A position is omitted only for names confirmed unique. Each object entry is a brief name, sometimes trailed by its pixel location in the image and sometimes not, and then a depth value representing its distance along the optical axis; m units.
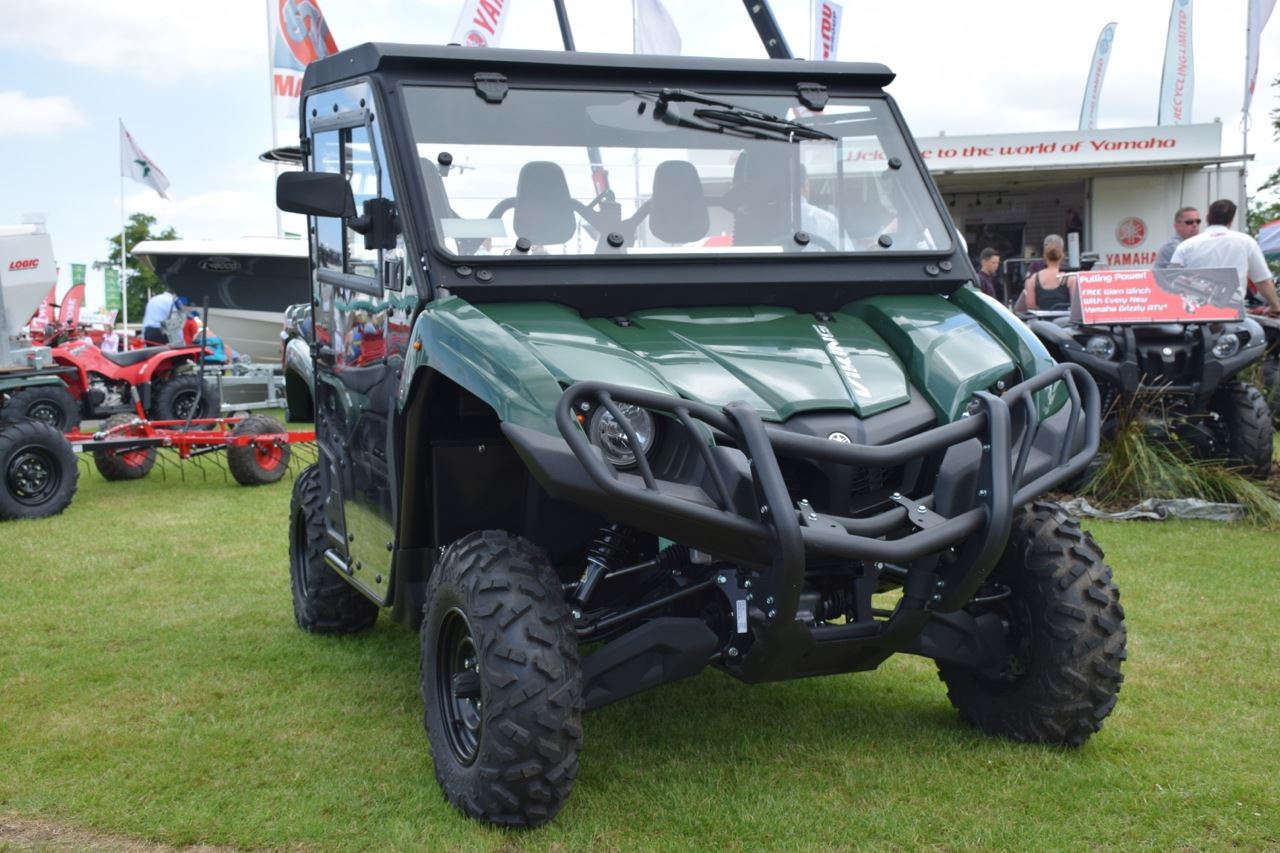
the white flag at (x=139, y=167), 22.56
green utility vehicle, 3.47
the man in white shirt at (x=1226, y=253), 9.87
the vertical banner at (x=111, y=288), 28.28
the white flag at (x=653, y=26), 12.90
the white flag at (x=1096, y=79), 25.64
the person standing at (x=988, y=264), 13.63
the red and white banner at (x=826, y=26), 17.30
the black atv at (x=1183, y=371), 8.66
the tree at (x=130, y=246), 43.97
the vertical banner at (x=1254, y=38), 17.56
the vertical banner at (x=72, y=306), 20.94
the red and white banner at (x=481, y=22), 12.98
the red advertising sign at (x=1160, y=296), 8.70
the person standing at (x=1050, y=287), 11.11
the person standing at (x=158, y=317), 18.52
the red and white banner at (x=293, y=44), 15.29
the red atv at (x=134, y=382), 14.26
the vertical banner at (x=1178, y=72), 24.44
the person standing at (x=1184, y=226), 10.59
